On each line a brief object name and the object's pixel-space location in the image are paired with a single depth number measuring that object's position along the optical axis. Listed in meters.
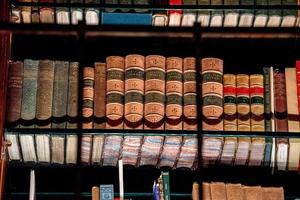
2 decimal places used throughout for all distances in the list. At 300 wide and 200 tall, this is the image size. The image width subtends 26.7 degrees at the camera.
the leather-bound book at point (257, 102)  2.26
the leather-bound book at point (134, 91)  2.20
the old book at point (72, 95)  2.21
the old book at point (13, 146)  2.20
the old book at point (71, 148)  2.24
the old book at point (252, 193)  2.17
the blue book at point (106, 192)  2.14
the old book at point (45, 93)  2.21
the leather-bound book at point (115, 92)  2.21
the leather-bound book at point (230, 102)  2.25
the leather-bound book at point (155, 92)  2.21
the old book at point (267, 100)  2.27
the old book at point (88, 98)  2.21
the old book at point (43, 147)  2.23
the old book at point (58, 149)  2.24
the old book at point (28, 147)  2.22
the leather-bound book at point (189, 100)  2.22
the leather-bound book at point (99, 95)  2.21
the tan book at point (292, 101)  2.28
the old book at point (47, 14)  2.36
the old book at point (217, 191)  2.15
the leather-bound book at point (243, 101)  2.25
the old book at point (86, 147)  2.24
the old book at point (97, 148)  2.25
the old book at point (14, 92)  2.20
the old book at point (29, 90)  2.21
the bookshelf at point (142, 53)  2.33
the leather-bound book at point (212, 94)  2.23
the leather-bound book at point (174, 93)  2.21
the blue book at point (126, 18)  2.39
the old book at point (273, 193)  2.19
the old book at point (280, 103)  2.27
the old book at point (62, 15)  2.38
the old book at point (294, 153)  2.28
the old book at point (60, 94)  2.21
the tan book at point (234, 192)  2.16
